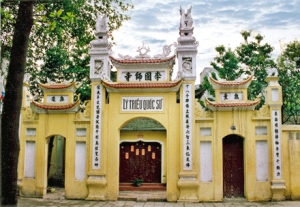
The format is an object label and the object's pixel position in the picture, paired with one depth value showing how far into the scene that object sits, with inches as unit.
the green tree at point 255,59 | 663.8
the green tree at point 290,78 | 586.9
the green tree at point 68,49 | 635.5
